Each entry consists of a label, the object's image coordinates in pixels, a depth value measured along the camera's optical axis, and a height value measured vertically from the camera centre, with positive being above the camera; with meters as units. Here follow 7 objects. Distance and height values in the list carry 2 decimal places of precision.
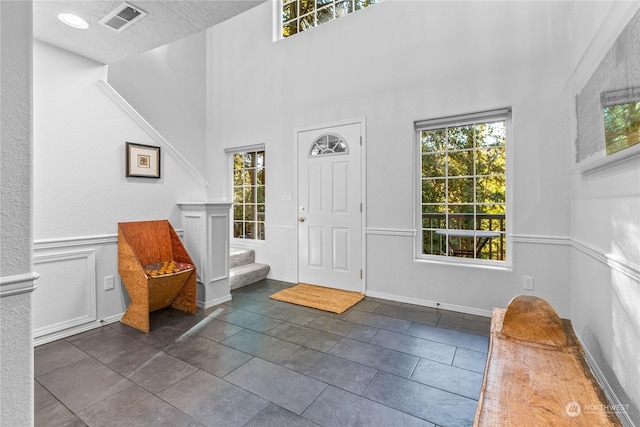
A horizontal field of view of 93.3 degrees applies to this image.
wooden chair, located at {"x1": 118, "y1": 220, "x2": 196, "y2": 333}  2.65 -0.51
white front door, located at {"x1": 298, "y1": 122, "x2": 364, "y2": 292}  3.71 +0.09
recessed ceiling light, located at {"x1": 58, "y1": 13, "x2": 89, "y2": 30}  2.14 +1.41
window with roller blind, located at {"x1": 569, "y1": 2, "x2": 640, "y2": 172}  1.19 +0.52
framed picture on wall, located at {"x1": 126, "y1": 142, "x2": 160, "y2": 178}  2.97 +0.55
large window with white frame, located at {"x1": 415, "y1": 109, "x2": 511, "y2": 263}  3.06 +0.30
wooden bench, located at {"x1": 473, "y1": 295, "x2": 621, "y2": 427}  1.07 -0.70
